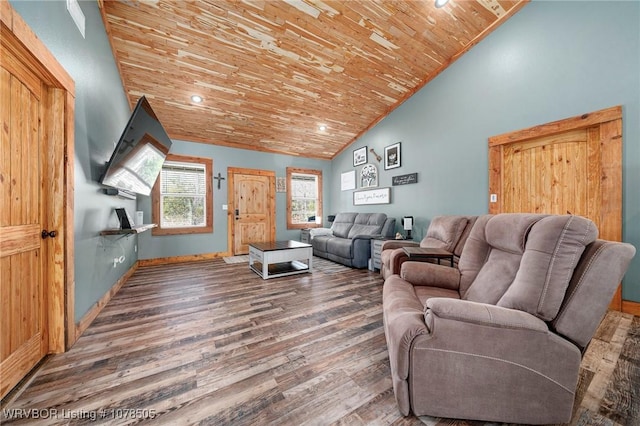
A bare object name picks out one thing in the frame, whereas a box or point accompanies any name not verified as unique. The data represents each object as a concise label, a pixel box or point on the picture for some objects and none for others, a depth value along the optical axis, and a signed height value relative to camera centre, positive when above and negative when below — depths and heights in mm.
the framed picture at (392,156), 4453 +1118
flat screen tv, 2172 +680
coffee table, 3398 -670
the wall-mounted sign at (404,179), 4128 +621
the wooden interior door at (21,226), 1247 -73
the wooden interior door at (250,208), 5230 +118
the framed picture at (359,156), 5227 +1322
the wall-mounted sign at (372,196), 4691 +349
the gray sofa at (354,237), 3996 -500
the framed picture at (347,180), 5551 +804
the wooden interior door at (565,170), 2262 +487
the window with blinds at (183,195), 4595 +376
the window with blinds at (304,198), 5922 +402
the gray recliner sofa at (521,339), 1010 -580
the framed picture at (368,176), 4965 +813
